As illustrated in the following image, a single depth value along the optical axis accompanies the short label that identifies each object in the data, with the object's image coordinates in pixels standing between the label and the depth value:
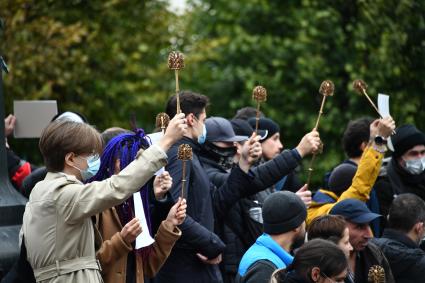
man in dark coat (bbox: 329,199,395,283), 14.40
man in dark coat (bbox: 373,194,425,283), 14.95
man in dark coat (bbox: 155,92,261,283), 14.19
